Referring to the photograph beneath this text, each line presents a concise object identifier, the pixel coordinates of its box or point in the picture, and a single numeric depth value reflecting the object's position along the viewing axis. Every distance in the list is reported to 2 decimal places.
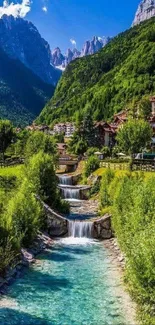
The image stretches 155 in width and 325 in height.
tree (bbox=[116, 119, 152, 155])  106.56
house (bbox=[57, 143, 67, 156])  157.00
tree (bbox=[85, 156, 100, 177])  97.44
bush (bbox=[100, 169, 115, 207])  63.21
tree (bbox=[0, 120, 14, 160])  128.88
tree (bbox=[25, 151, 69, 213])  58.62
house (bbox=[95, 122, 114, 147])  169.09
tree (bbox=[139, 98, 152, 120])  157.48
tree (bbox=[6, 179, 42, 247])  41.75
